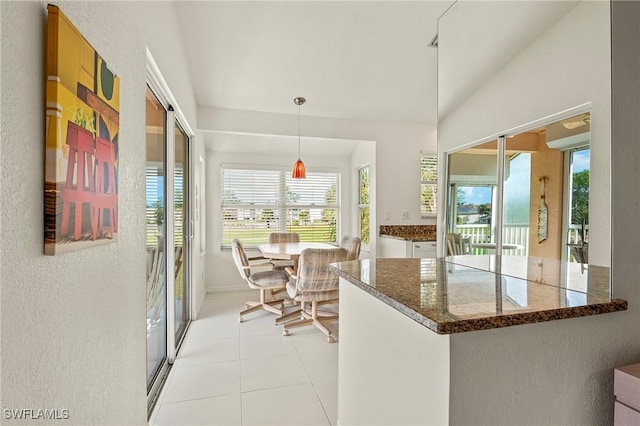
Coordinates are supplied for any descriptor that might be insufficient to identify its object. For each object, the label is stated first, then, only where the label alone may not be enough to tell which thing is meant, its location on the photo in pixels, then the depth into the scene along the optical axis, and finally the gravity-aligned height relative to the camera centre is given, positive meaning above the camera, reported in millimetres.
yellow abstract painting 766 +191
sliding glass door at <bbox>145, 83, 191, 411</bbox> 2059 -181
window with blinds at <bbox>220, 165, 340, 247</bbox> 4691 +130
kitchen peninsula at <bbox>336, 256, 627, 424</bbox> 839 -368
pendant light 3668 +497
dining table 3385 -424
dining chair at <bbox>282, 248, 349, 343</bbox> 2912 -679
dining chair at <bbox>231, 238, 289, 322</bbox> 3406 -738
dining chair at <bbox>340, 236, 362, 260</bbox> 3547 -377
